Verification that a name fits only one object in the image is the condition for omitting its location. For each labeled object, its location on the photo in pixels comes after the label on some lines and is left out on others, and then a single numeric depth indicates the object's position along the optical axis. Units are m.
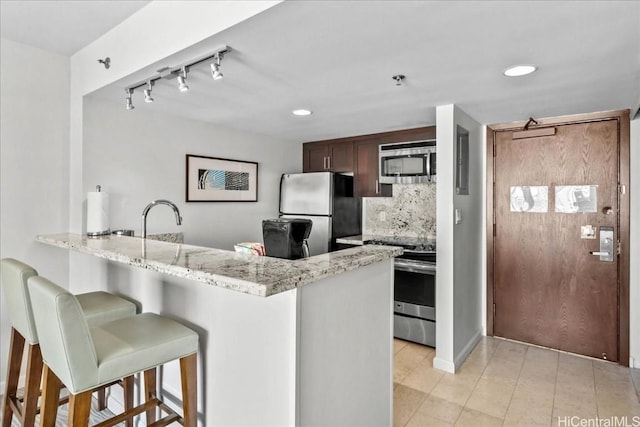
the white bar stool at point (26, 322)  1.63
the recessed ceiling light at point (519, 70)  1.98
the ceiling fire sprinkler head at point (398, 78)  2.16
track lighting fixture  1.75
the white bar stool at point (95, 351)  1.24
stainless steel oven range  3.19
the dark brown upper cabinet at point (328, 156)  4.23
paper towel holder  2.36
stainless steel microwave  3.37
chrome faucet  2.17
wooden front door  3.00
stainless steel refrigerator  3.83
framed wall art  3.35
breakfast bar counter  1.27
